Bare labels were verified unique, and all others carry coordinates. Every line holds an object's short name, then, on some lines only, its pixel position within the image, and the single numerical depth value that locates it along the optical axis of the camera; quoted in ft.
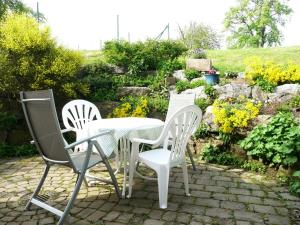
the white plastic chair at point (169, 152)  10.68
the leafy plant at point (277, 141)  13.66
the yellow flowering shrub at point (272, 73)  23.18
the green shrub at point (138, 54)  28.55
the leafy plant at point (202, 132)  17.94
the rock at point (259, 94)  21.61
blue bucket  24.29
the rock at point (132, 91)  24.83
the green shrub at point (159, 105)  21.85
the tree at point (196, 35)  78.69
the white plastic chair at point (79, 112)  15.19
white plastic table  11.60
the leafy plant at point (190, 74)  26.86
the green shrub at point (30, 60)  20.13
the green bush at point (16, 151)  18.94
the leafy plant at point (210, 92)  22.47
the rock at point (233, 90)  21.99
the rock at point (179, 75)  27.35
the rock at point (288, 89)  21.31
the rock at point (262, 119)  17.15
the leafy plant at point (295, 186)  12.06
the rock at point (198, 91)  22.74
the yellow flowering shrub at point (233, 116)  16.63
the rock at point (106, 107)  22.52
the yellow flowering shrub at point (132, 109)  20.46
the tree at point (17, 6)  38.57
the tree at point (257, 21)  101.86
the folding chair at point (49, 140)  9.46
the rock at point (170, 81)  26.27
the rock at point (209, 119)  17.81
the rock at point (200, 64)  28.08
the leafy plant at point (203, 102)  21.03
